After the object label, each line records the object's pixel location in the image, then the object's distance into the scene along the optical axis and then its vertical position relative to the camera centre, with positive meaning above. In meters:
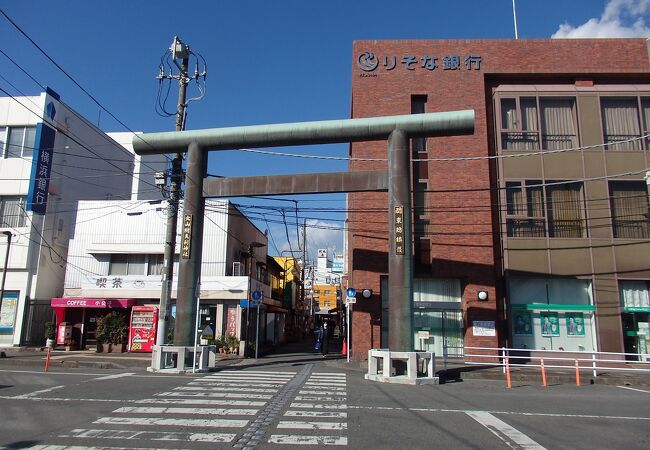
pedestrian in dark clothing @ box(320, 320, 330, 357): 25.02 -0.60
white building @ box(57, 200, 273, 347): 25.94 +3.04
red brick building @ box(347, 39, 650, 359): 22.31 +5.81
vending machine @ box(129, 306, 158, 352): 23.78 -0.25
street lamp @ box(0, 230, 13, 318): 23.95 +3.39
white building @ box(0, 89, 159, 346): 27.61 +6.38
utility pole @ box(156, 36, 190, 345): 17.88 +4.62
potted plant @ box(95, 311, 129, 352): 23.94 -0.50
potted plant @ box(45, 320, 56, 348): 25.98 -0.49
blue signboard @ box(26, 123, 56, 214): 27.72 +8.07
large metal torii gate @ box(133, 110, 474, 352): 16.83 +5.17
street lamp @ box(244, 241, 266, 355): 23.87 +0.67
